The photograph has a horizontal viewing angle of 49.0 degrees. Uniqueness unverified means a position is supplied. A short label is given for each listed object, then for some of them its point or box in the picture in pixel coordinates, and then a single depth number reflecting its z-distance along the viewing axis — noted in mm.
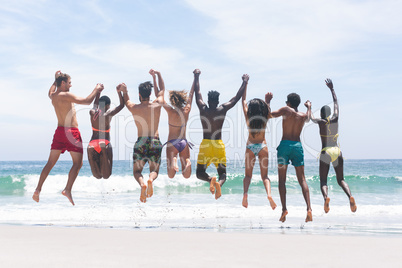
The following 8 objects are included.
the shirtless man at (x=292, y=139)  8562
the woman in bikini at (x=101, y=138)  9133
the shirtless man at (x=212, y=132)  8922
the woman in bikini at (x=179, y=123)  8984
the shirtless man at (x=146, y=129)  8859
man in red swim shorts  8719
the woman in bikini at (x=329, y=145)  8922
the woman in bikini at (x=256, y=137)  8570
